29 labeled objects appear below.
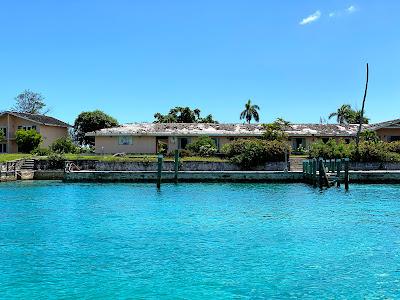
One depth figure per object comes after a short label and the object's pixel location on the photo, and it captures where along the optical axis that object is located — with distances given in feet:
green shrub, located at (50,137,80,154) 187.32
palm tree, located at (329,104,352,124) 301.30
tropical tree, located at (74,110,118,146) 243.19
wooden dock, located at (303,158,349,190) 117.60
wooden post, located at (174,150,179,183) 134.17
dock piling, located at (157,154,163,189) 124.27
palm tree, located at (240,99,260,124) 293.43
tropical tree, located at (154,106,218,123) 260.83
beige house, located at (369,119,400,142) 187.73
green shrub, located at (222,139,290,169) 147.33
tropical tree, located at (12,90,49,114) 290.35
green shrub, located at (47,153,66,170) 152.25
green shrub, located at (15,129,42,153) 191.93
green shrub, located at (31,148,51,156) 172.96
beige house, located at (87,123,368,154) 183.73
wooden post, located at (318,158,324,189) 116.06
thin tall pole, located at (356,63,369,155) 164.25
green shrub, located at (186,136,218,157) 166.09
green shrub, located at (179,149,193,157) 167.53
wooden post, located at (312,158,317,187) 121.29
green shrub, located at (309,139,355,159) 150.92
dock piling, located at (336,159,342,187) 121.70
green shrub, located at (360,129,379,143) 176.46
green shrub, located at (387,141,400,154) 155.74
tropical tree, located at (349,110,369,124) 267.39
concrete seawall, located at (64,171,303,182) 135.44
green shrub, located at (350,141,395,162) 148.05
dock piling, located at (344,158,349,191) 117.50
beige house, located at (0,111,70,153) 204.64
